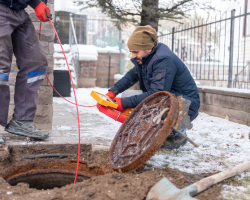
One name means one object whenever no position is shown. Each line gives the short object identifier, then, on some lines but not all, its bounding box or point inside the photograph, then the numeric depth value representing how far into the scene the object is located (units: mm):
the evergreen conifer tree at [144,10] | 5152
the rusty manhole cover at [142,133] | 1683
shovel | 1405
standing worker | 2322
